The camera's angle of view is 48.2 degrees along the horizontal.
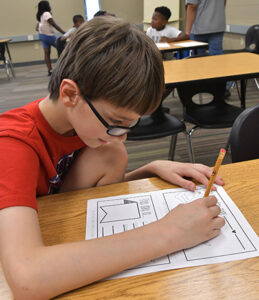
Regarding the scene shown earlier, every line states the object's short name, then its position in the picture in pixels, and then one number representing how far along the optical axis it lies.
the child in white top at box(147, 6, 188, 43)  3.95
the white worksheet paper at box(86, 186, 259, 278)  0.51
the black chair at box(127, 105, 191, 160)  1.73
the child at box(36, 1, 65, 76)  6.06
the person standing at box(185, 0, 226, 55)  3.29
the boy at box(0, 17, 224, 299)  0.48
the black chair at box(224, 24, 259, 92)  3.57
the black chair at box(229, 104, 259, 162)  0.95
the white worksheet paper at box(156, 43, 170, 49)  3.26
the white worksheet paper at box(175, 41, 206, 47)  3.17
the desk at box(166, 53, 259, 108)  1.72
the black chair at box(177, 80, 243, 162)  1.81
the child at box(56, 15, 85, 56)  4.32
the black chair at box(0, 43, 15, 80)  5.63
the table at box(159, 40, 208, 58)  3.10
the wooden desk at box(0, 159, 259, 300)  0.44
